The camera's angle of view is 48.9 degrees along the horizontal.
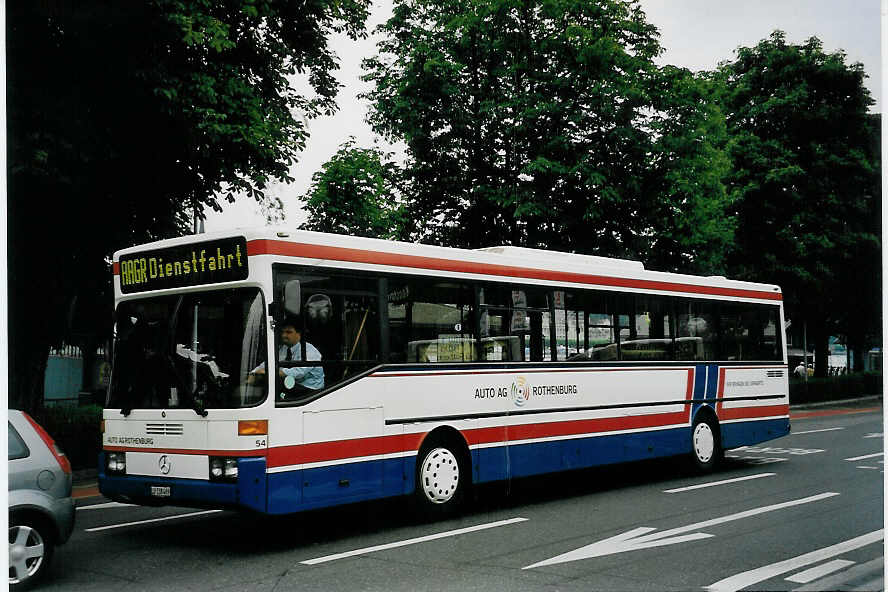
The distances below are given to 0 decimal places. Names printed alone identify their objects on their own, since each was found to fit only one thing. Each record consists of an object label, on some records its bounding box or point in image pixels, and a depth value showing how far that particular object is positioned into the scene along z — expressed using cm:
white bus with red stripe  872
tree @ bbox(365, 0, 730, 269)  2272
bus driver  877
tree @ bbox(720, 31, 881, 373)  2134
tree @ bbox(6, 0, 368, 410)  1320
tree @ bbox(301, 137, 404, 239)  1840
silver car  721
